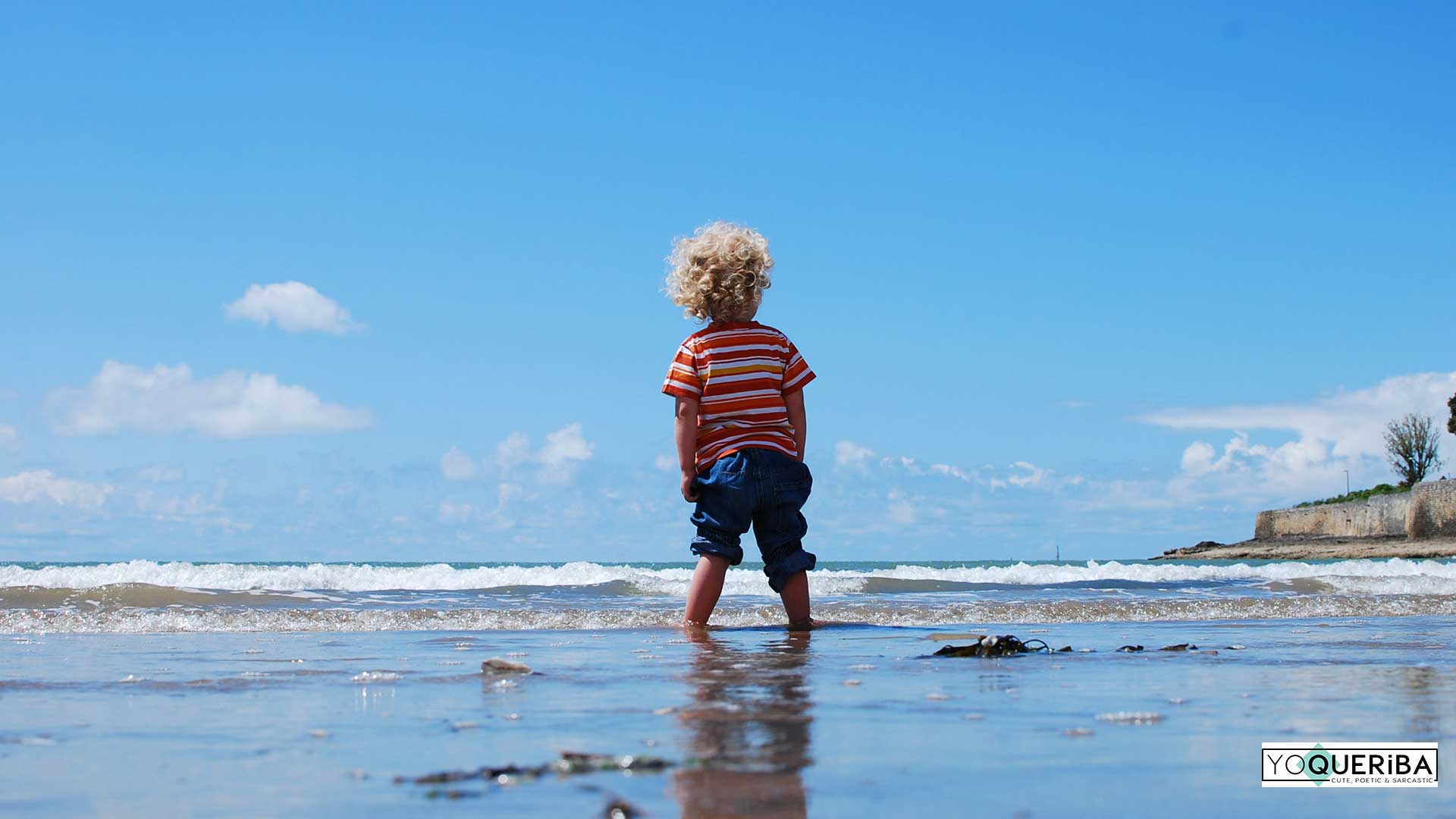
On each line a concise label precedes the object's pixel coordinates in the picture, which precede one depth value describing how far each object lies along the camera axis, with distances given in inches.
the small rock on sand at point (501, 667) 132.1
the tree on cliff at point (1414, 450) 2500.0
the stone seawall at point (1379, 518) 2001.7
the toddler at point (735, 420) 199.9
